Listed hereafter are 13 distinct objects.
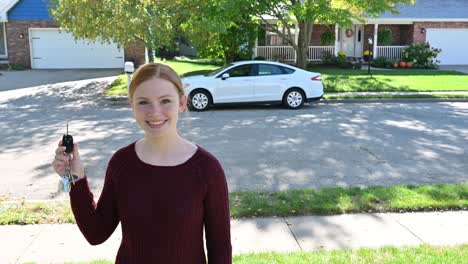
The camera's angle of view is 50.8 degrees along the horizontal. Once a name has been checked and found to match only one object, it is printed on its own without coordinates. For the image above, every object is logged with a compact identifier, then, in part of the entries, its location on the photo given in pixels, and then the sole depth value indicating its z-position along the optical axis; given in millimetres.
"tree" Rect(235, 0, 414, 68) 18359
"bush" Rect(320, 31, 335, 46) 29812
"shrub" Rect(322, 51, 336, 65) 28406
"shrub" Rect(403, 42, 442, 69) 27609
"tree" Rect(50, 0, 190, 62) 16422
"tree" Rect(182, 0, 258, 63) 17094
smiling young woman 1988
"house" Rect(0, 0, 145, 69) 27328
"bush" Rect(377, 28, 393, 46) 30236
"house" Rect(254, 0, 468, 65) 29703
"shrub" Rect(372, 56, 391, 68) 27906
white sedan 14164
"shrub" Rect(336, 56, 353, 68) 27797
